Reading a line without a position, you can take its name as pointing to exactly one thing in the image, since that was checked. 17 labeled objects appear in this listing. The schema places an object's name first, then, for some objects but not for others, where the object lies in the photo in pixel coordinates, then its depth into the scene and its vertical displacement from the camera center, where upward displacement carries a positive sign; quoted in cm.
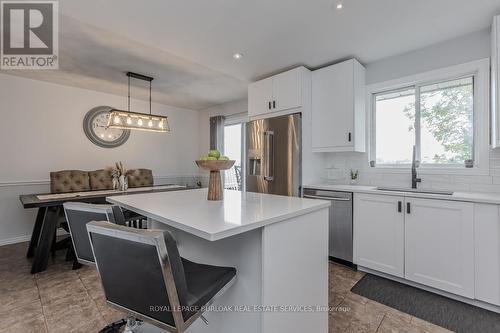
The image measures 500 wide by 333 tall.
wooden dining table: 256 -58
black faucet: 256 -9
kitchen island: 112 -50
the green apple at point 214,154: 170 +9
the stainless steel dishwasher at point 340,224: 263 -66
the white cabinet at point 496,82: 195 +73
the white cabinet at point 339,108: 277 +73
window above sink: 231 +52
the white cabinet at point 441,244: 194 -69
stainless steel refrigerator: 299 +16
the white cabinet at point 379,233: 229 -68
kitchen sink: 239 -25
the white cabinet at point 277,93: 300 +102
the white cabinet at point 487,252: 182 -68
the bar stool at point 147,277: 84 -43
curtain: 522 +78
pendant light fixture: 314 +66
